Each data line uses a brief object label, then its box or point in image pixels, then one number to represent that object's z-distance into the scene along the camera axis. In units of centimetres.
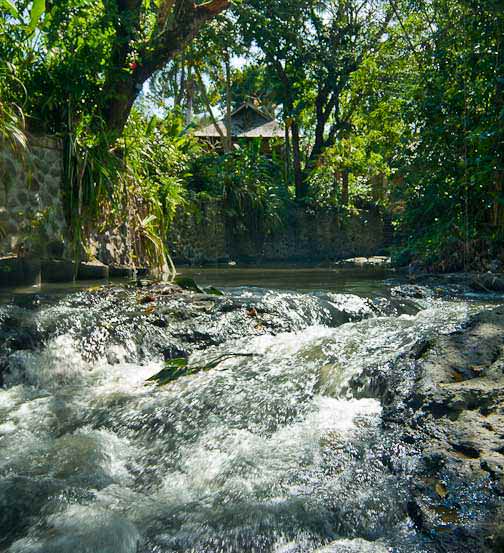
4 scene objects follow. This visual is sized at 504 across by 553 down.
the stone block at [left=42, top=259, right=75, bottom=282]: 709
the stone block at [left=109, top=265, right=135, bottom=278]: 803
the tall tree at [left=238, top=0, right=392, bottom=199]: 1658
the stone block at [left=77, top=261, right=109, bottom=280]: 747
